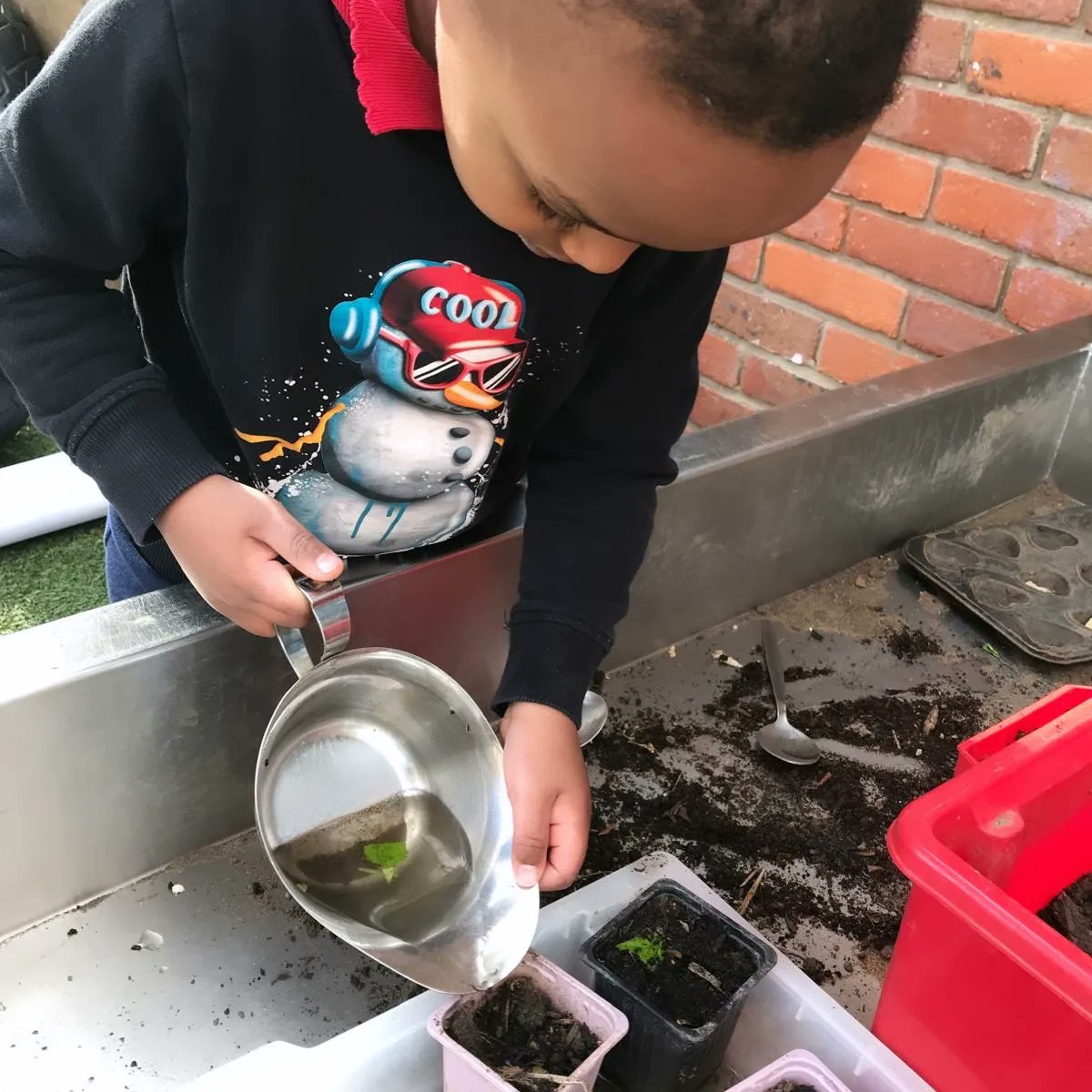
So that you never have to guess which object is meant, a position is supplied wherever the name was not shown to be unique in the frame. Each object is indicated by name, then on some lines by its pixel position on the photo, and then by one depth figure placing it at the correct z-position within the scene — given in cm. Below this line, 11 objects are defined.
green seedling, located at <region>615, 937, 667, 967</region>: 60
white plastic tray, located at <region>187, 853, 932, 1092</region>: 54
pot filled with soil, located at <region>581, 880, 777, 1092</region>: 57
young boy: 38
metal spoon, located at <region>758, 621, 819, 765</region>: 80
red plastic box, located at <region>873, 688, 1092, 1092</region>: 49
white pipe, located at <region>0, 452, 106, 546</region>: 146
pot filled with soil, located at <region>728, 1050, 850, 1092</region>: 55
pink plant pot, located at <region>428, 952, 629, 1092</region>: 53
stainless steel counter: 59
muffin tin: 93
